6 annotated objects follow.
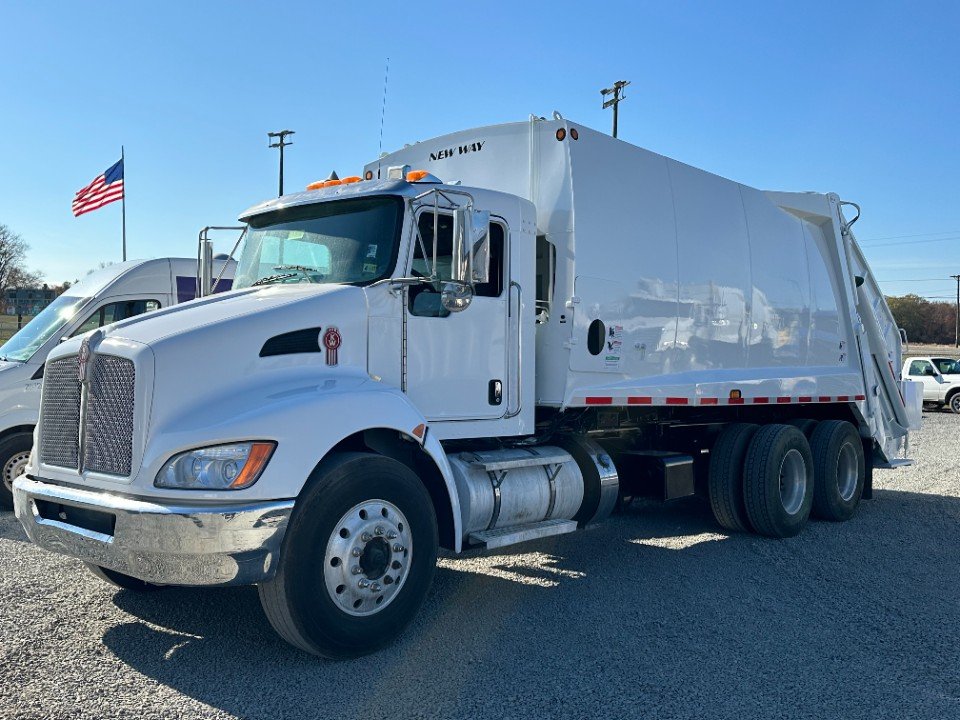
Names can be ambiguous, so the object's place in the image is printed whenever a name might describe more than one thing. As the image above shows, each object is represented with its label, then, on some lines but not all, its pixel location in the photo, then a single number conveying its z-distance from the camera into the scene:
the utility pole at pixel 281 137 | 35.97
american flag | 24.42
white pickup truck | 25.52
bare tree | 75.89
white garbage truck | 4.48
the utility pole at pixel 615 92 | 28.16
